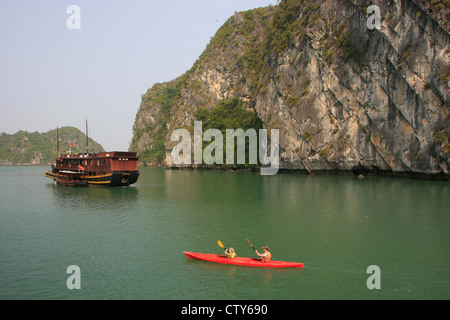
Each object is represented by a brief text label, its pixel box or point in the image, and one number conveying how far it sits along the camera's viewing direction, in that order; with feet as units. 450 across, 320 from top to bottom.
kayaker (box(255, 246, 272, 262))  53.06
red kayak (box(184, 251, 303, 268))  52.36
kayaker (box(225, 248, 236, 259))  54.60
